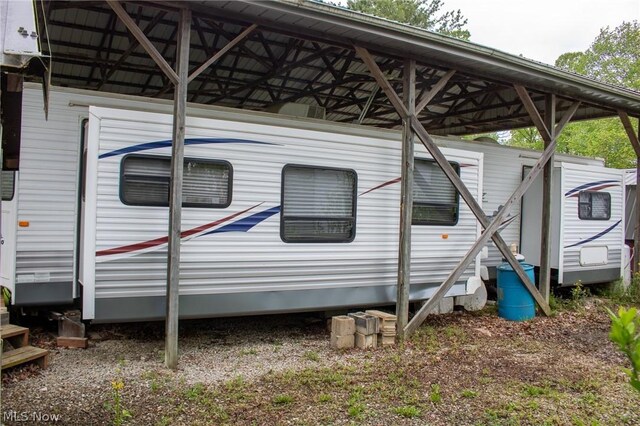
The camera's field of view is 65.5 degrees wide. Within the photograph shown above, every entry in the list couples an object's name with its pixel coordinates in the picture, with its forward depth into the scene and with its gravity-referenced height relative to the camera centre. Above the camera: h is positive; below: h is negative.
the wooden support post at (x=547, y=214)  7.56 +0.06
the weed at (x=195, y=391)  4.04 -1.54
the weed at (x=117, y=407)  3.51 -1.52
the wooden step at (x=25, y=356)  4.24 -1.36
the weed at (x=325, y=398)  4.12 -1.56
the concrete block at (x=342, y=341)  5.68 -1.49
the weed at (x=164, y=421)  3.54 -1.55
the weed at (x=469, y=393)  4.32 -1.55
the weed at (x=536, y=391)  4.44 -1.56
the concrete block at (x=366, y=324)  5.69 -1.29
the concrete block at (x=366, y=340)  5.68 -1.47
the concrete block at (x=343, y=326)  5.68 -1.31
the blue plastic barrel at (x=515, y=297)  7.37 -1.18
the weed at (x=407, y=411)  3.90 -1.56
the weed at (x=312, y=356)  5.23 -1.55
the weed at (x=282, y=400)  4.05 -1.56
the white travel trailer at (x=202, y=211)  4.84 -0.05
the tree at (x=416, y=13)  25.92 +11.10
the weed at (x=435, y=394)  4.20 -1.55
